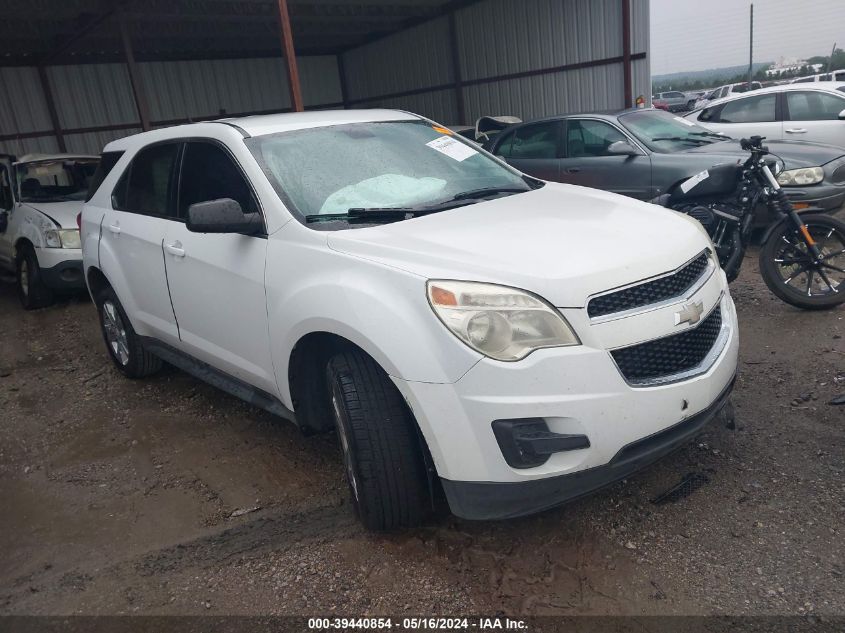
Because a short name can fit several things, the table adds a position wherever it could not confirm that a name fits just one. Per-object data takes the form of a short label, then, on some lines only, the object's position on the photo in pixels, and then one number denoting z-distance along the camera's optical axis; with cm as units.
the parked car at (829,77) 1923
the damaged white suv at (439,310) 232
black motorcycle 486
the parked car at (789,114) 857
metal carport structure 1236
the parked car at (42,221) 728
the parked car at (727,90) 2364
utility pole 3161
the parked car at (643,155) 639
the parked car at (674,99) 2703
